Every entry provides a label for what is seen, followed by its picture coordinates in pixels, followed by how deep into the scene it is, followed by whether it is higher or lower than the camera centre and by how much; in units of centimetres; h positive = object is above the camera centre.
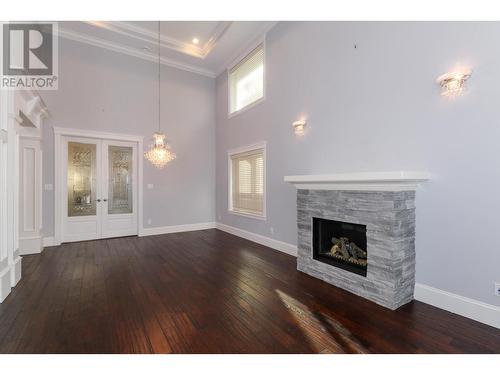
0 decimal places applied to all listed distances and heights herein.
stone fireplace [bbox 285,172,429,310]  246 -56
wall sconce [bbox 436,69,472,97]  224 +106
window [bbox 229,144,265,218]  523 +17
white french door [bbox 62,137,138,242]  524 +1
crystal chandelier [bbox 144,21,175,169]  461 +73
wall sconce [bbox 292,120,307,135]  402 +110
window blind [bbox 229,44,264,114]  531 +270
